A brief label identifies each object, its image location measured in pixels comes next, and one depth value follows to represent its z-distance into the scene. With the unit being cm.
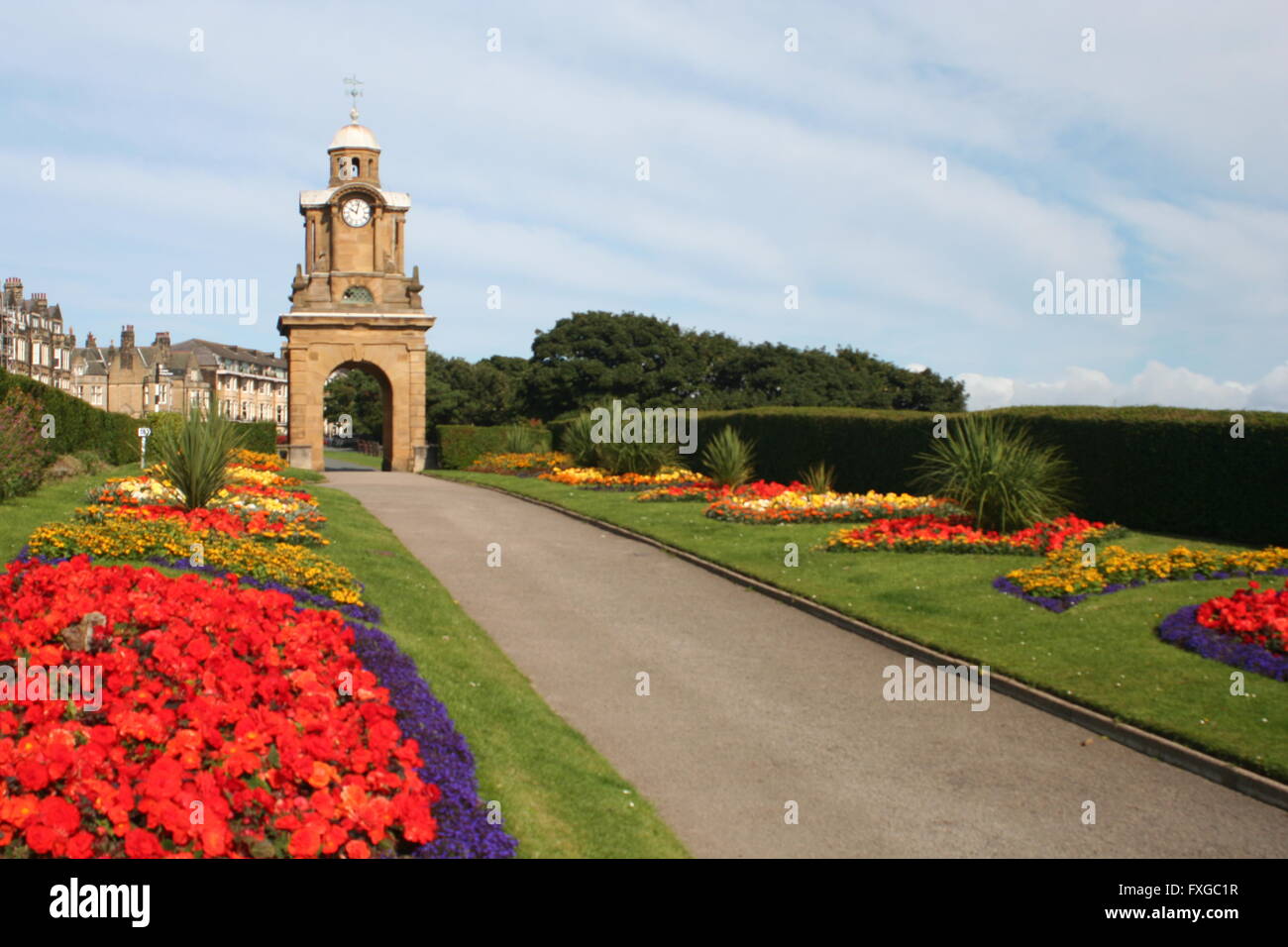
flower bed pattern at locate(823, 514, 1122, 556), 1571
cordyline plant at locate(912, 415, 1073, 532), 1670
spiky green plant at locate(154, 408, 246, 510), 1589
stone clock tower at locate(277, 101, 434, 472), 4438
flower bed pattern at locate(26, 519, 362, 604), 1129
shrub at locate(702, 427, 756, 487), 2614
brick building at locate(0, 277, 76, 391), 8412
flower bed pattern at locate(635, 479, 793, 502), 2322
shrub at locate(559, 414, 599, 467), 3280
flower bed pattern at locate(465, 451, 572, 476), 3684
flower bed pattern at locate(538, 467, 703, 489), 2859
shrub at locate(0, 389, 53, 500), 1753
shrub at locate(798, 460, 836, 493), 2478
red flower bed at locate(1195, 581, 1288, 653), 995
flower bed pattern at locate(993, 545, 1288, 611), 1265
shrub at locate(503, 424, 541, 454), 4244
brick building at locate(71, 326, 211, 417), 11031
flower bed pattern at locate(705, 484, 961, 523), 1973
